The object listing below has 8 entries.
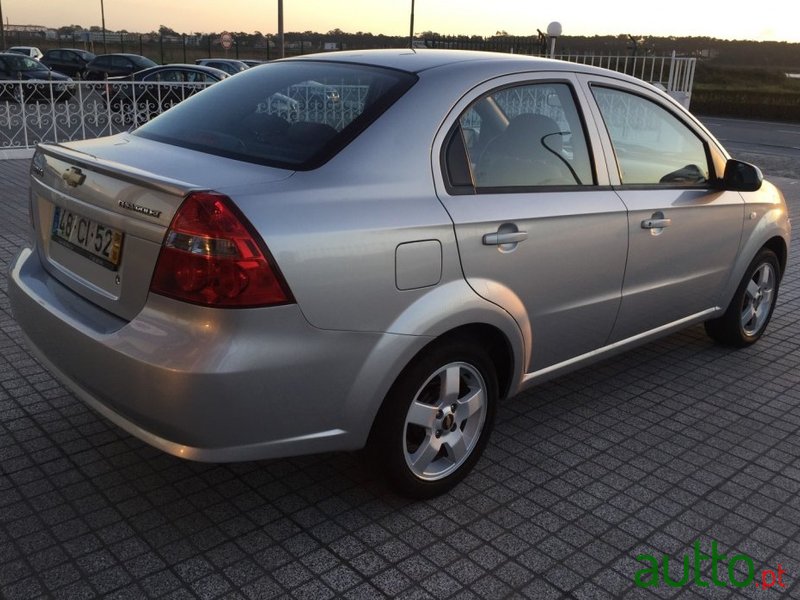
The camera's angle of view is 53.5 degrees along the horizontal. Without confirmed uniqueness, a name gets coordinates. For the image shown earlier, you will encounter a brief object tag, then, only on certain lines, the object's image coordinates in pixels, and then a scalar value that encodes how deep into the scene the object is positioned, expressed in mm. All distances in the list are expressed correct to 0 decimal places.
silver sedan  2424
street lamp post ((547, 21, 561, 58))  12727
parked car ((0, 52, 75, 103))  25141
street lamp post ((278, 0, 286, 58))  21109
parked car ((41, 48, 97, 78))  34969
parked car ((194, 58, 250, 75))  28216
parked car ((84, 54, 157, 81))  29061
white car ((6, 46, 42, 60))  35500
